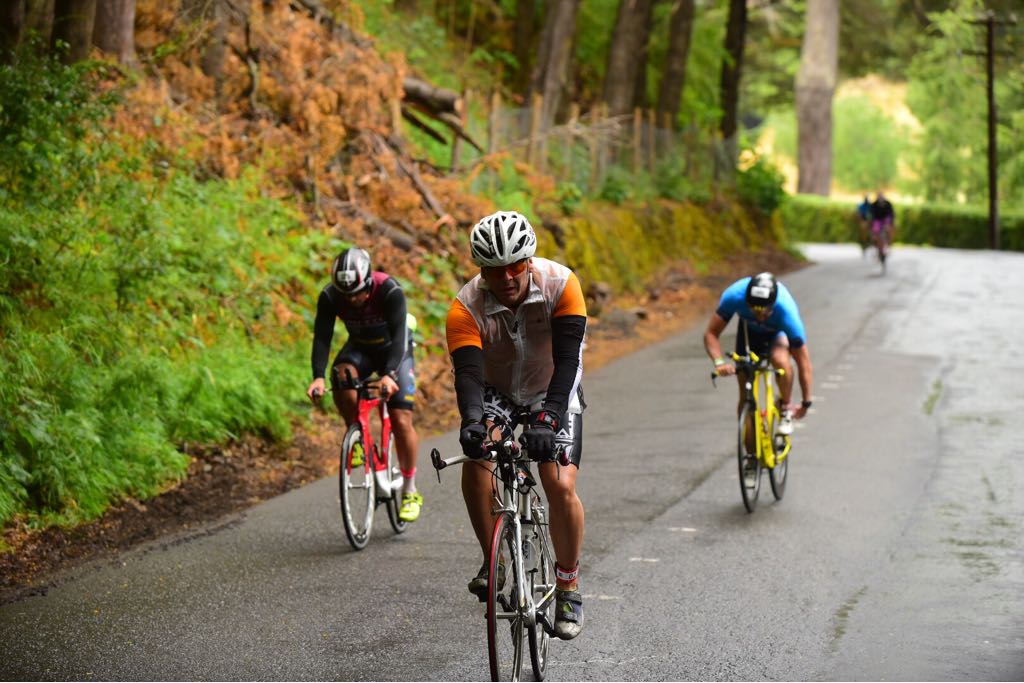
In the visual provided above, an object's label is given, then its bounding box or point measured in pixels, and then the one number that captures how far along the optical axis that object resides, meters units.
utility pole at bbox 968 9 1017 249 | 53.75
